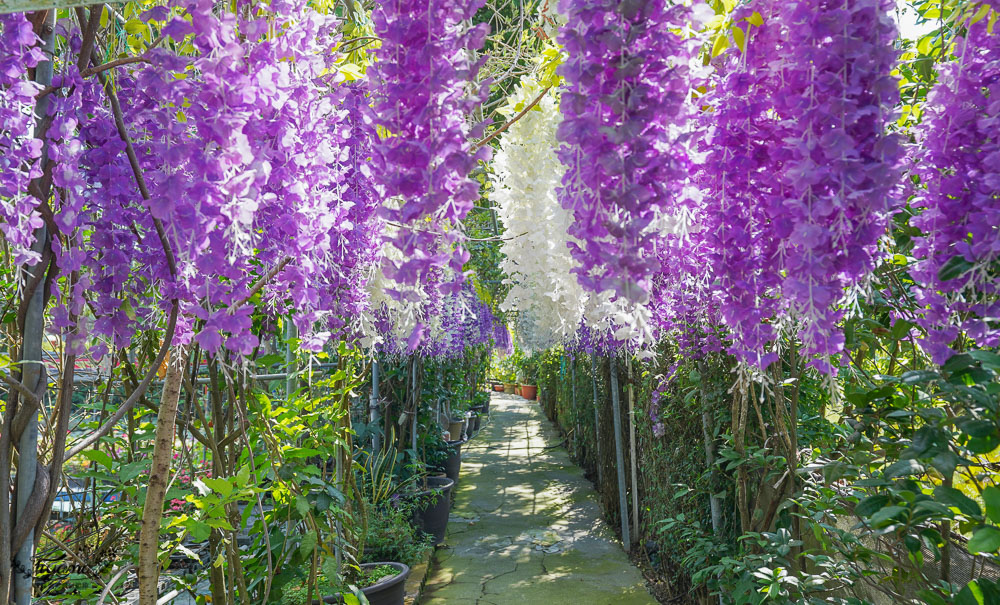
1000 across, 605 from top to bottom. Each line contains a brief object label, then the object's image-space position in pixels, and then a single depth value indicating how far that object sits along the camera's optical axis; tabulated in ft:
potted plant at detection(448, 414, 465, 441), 25.54
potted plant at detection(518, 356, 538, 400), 52.52
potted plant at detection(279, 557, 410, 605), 6.93
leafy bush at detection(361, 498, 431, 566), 11.68
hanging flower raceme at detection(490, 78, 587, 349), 5.49
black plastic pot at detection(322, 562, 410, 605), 8.90
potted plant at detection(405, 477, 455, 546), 14.24
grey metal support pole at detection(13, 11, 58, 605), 3.78
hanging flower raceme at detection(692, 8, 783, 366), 3.02
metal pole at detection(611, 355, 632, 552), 15.37
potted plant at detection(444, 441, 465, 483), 19.83
